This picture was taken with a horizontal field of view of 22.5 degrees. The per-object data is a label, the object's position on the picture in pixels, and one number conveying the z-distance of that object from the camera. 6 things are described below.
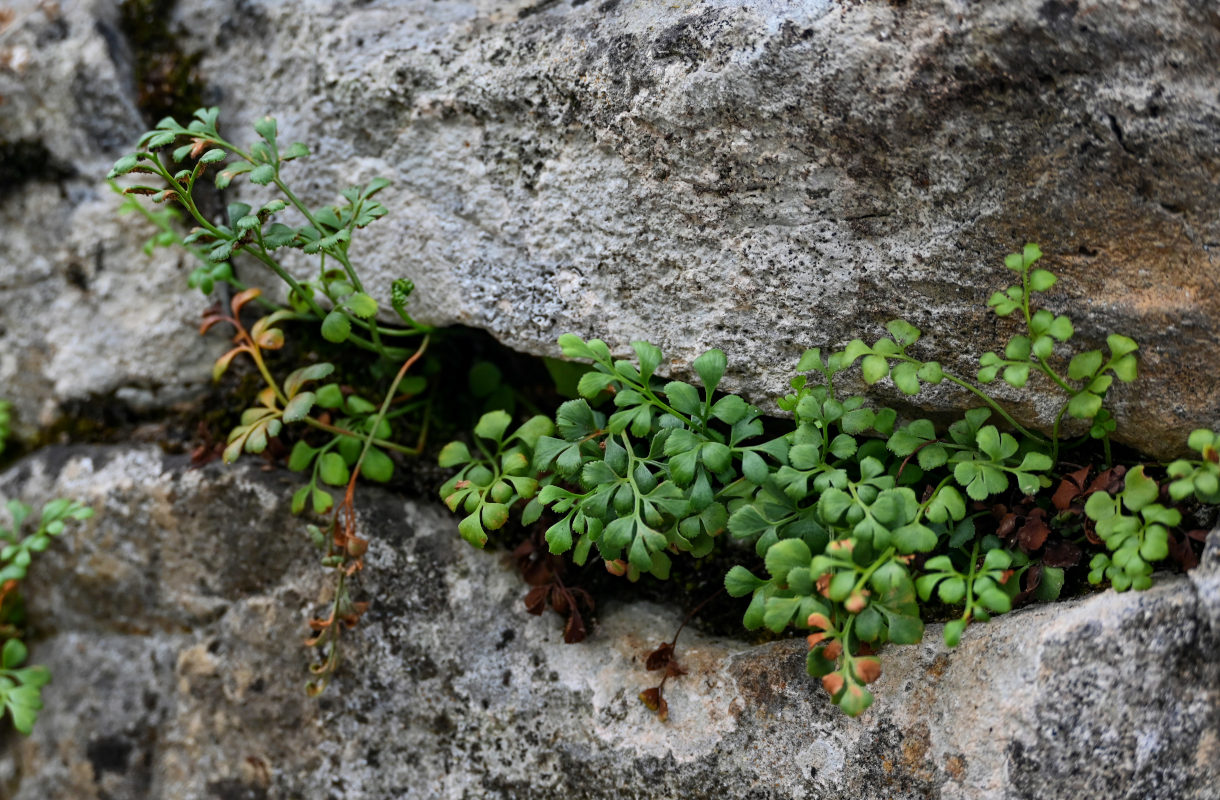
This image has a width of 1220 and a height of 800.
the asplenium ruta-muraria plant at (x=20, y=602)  0.71
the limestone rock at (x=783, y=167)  0.63
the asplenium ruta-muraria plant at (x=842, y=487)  0.63
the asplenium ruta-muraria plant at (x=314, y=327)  0.66
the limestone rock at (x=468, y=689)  0.63
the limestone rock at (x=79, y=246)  0.74
